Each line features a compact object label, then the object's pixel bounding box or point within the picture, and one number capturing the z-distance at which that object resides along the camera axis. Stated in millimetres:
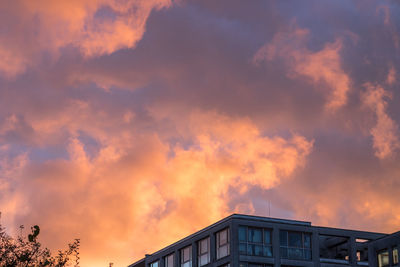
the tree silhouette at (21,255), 47475
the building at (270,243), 80312
